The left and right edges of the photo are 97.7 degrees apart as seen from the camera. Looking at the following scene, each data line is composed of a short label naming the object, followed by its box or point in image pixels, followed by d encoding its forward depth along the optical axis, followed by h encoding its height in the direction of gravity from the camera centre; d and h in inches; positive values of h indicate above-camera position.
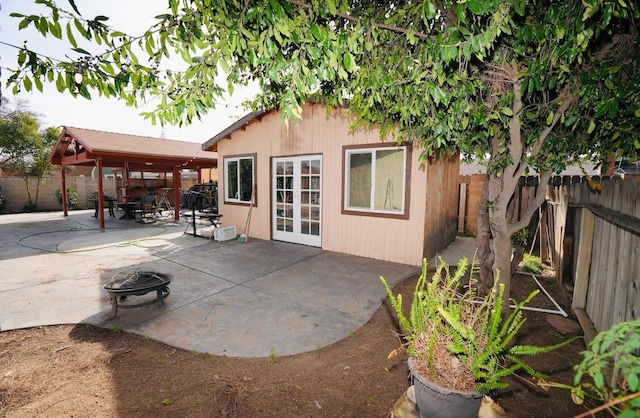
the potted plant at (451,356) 56.5 -36.2
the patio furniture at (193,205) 299.1 -33.2
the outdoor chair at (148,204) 430.3 -30.3
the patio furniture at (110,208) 461.2 -41.1
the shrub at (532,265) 185.1 -52.5
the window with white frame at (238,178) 313.4 +8.2
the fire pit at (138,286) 126.8 -47.5
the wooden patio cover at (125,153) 372.1 +45.7
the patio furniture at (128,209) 437.7 -39.5
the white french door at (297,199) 261.6 -13.2
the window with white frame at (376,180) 217.5 +5.2
